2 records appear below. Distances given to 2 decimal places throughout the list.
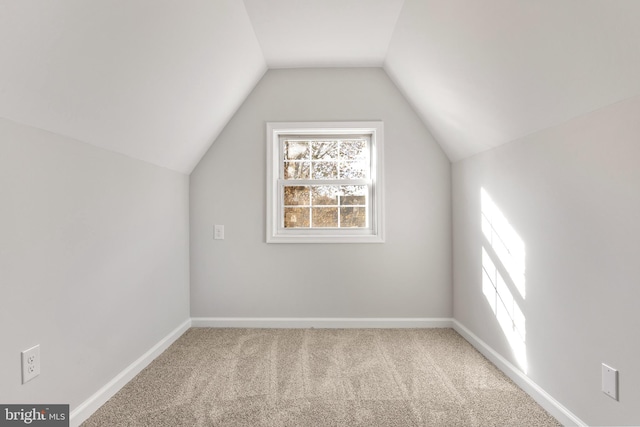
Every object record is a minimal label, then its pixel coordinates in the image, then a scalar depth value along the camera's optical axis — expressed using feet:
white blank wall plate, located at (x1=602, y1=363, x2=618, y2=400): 4.39
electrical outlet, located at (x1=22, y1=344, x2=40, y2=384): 4.36
